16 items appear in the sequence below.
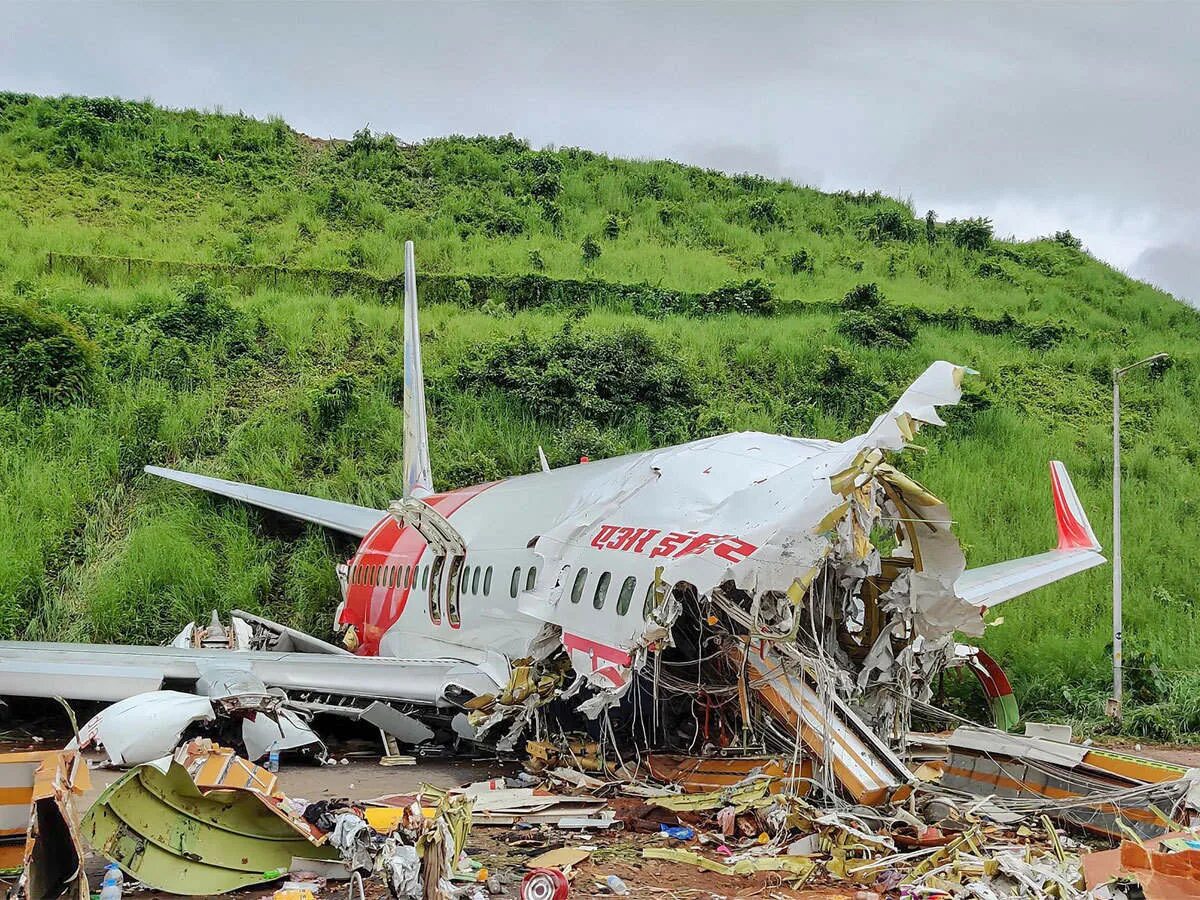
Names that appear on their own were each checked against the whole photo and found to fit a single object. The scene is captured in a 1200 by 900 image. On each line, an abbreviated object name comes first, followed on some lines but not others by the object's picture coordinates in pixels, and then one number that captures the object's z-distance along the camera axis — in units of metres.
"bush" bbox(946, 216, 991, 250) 47.91
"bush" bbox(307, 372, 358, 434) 28.17
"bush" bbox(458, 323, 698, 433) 27.92
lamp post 17.05
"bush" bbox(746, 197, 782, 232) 49.47
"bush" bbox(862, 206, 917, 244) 49.06
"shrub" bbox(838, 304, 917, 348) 33.41
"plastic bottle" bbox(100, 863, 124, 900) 6.83
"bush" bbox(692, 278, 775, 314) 37.06
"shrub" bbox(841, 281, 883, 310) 36.50
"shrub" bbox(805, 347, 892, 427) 29.58
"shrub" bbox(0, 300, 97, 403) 26.48
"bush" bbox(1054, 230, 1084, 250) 52.00
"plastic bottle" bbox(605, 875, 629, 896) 7.35
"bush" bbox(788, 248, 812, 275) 42.88
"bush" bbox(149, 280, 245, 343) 30.73
